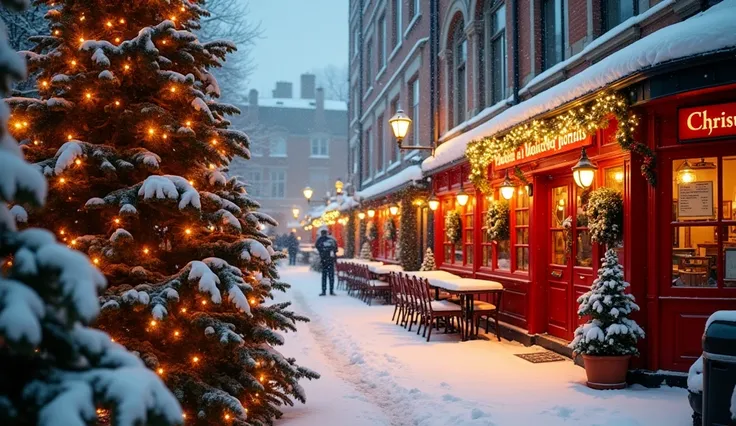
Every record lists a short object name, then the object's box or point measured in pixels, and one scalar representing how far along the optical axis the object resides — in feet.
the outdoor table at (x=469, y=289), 34.37
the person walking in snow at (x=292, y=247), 123.75
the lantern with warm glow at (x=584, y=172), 25.55
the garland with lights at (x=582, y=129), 23.58
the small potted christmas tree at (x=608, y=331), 23.11
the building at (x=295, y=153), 192.54
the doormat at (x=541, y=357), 29.30
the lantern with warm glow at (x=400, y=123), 42.09
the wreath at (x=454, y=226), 46.70
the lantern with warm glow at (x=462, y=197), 42.65
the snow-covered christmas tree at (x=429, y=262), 50.85
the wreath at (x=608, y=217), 25.08
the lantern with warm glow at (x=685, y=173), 23.24
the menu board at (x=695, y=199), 22.88
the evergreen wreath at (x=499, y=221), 37.65
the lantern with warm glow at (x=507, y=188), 34.86
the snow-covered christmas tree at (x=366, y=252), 77.46
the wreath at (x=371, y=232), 79.10
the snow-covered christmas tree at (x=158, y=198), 15.30
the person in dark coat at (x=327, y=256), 63.87
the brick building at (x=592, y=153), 22.22
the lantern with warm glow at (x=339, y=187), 96.71
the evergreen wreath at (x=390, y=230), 68.44
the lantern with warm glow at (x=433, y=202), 50.04
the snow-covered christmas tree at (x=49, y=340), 5.68
